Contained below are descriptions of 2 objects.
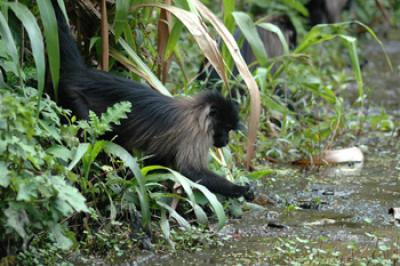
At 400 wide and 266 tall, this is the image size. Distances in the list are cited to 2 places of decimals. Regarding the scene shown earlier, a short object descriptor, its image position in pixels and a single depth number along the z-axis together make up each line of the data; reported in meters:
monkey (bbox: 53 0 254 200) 8.80
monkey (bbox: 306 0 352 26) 19.62
